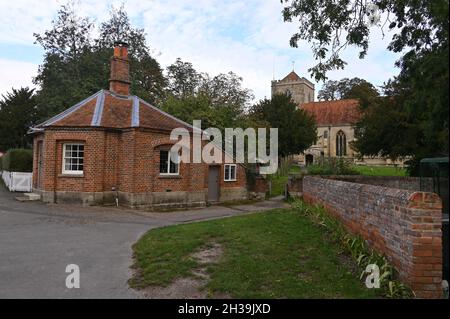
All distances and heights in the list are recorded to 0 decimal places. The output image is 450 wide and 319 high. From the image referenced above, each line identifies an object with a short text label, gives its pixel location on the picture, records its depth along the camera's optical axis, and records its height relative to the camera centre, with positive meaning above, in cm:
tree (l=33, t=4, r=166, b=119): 3609 +1108
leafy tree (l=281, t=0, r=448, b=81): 867 +403
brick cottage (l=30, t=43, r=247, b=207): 1803 +58
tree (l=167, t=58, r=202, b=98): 4659 +1221
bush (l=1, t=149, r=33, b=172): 2397 +68
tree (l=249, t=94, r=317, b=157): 4262 +614
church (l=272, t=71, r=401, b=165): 6700 +844
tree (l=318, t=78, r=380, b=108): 7960 +1935
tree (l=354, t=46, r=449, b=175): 2245 +280
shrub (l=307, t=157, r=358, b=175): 2373 +40
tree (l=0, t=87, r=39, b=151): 3884 +506
